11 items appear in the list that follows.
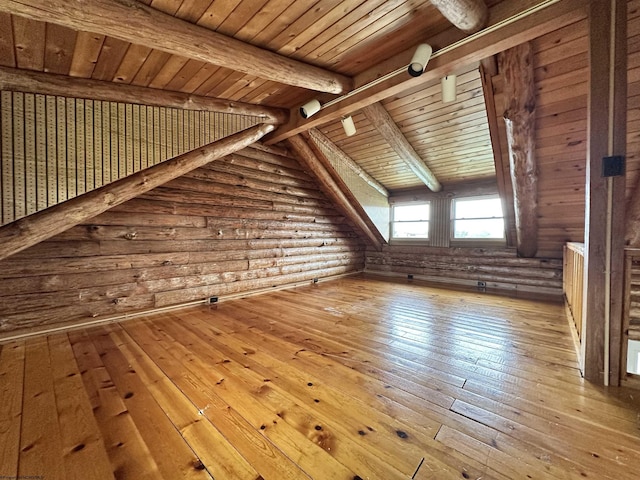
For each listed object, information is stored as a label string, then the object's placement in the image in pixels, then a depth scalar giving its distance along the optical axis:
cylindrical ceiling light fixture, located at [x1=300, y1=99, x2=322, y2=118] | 3.06
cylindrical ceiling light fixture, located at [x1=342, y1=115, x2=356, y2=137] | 3.44
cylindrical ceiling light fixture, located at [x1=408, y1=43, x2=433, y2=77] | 2.08
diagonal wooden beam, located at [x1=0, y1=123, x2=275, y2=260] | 2.07
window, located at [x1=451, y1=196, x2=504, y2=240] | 5.05
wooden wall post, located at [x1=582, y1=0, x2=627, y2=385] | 1.69
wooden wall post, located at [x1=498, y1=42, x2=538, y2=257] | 2.41
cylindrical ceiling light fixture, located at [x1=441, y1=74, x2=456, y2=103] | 2.51
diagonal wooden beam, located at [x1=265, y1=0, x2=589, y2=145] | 1.79
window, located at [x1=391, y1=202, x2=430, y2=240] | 6.02
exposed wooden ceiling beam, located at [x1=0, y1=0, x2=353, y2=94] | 1.46
